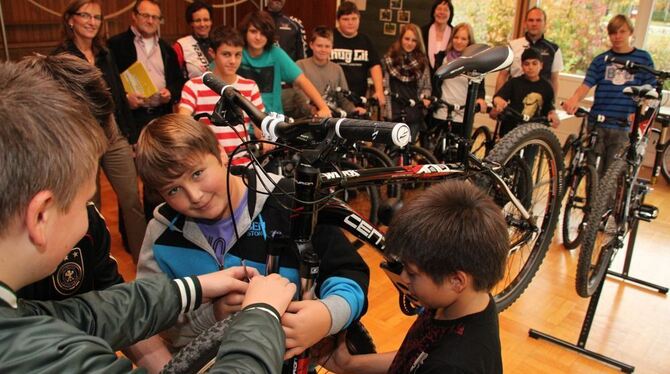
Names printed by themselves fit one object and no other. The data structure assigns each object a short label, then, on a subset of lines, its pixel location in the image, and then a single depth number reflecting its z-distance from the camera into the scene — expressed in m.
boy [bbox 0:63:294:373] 0.57
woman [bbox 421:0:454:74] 4.36
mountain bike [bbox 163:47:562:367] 0.92
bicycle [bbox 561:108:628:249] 3.28
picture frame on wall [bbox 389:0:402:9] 5.63
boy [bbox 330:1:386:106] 4.07
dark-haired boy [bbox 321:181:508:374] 1.02
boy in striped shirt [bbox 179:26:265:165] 2.49
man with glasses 3.01
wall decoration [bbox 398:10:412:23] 5.61
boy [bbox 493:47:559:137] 3.65
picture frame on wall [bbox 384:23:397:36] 5.72
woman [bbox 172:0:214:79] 3.24
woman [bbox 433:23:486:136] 4.08
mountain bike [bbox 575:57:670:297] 2.36
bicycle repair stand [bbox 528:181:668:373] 2.21
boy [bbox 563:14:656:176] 3.46
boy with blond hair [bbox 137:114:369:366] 1.05
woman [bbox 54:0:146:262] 2.54
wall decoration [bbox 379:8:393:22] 5.71
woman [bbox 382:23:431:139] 4.05
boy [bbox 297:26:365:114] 3.68
